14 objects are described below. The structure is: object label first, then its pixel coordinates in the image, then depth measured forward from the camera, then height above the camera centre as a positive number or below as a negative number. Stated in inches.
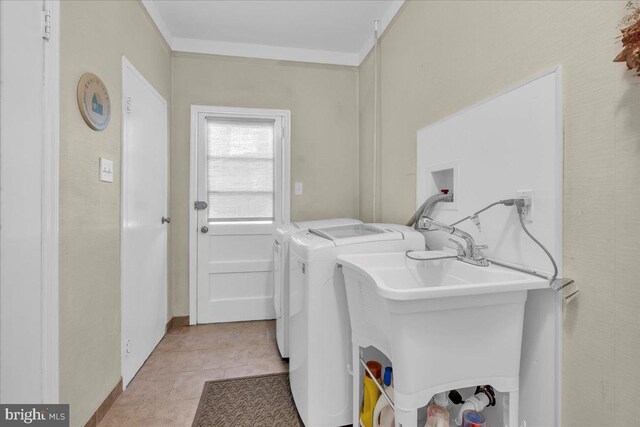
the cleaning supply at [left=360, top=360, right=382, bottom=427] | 52.7 -31.2
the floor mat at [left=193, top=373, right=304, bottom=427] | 62.5 -41.7
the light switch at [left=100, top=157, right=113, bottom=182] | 62.6 +8.8
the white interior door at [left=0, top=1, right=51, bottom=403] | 40.8 +1.5
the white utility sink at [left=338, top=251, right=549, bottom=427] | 36.4 -14.9
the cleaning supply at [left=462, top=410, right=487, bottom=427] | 42.6 -28.6
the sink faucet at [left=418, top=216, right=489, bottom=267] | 48.5 -5.2
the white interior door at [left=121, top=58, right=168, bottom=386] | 73.9 -2.0
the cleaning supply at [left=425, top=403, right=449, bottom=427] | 42.1 -27.8
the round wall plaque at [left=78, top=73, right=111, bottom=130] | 55.7 +21.3
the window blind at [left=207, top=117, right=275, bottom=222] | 113.3 +16.3
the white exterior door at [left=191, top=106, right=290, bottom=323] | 111.8 +2.5
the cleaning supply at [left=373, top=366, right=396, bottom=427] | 50.1 -32.2
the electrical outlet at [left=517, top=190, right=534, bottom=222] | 42.9 +1.4
